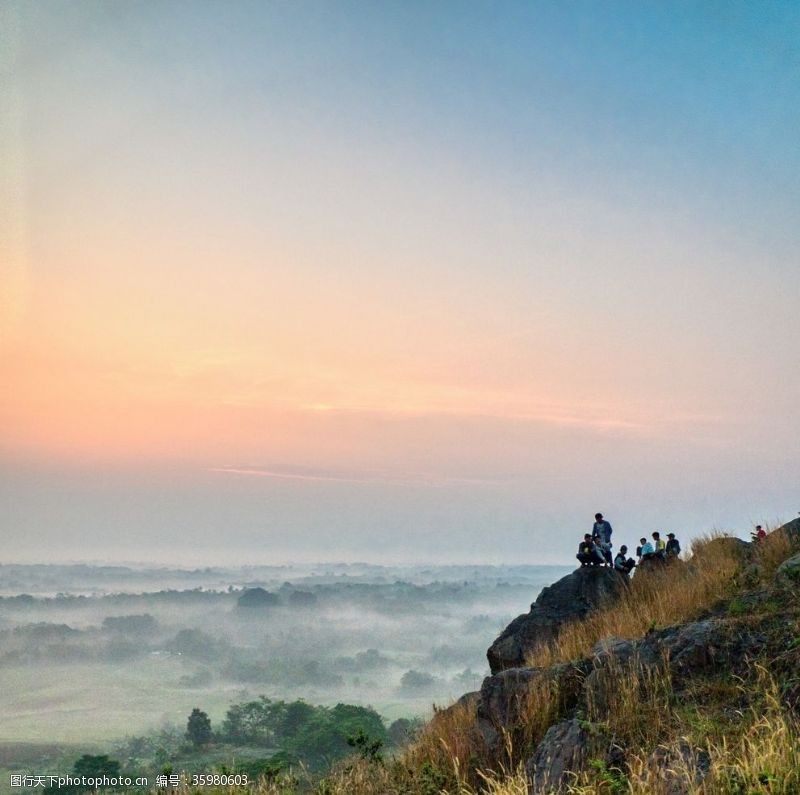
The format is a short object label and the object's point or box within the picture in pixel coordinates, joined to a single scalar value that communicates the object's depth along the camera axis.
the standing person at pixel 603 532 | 24.59
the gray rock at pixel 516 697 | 12.37
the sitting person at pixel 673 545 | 26.26
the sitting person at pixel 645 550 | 25.20
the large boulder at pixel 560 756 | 9.91
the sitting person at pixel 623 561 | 25.72
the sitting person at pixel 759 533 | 22.86
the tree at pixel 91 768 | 60.66
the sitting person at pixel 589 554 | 23.97
